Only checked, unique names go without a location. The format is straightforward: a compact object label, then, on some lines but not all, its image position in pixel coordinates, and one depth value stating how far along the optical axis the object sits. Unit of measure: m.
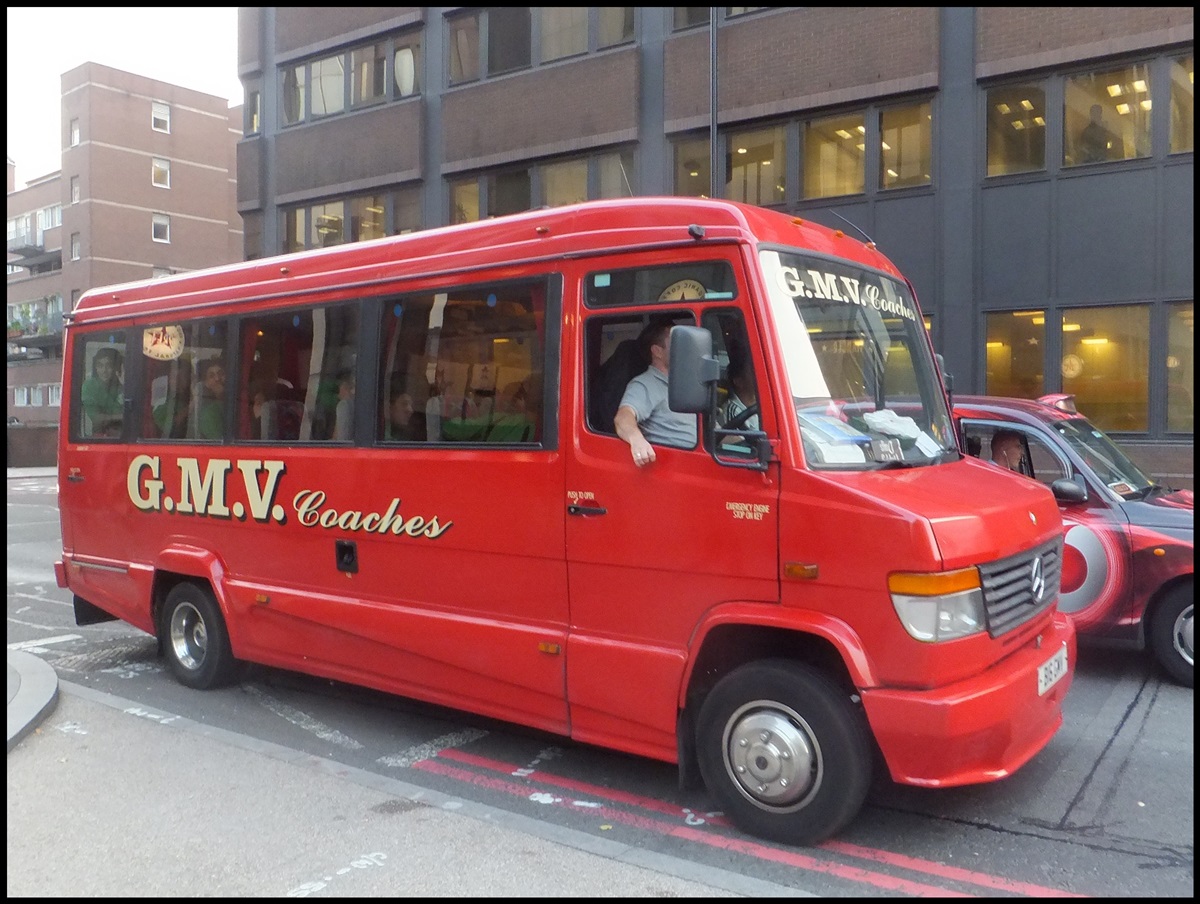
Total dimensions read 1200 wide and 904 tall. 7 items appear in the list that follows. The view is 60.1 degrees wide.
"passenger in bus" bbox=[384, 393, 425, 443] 5.97
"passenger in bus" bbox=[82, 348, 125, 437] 7.98
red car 6.98
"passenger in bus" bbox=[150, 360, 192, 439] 7.45
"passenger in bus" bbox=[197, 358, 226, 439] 7.18
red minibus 4.27
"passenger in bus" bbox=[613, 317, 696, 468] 4.81
